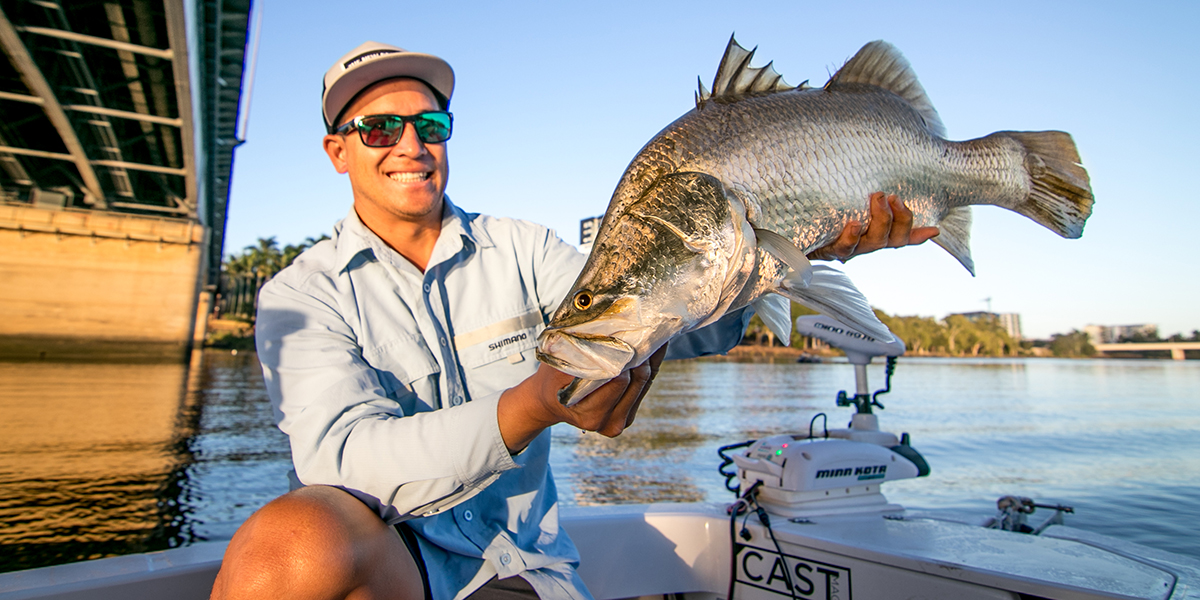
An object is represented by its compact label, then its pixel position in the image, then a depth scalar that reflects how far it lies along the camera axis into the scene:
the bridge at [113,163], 18.80
